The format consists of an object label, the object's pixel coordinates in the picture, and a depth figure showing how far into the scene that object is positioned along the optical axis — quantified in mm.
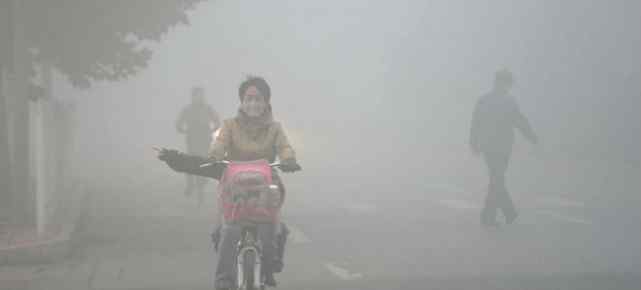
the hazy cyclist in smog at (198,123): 24766
